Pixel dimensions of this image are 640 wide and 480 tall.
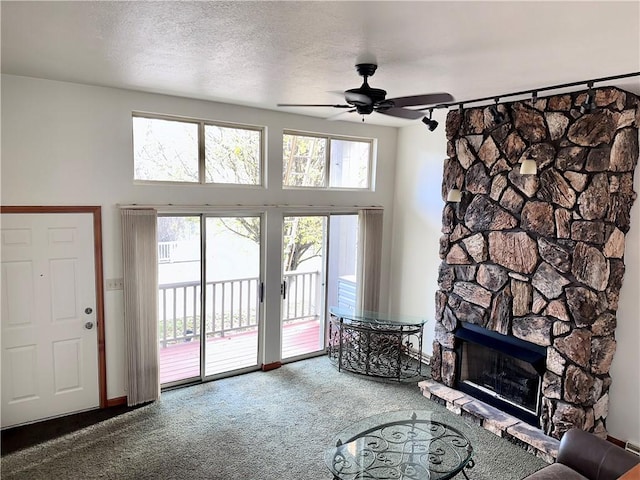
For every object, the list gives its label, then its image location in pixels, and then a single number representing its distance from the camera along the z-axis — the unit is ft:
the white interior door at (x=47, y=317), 12.32
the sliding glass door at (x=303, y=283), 17.90
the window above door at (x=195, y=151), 14.29
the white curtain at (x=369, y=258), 18.76
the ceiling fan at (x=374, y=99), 8.66
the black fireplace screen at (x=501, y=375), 13.48
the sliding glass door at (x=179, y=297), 15.10
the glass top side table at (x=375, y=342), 16.35
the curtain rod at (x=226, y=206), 13.91
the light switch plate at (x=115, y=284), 13.73
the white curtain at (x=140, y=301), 13.70
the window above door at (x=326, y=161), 17.16
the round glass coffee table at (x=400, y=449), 9.56
